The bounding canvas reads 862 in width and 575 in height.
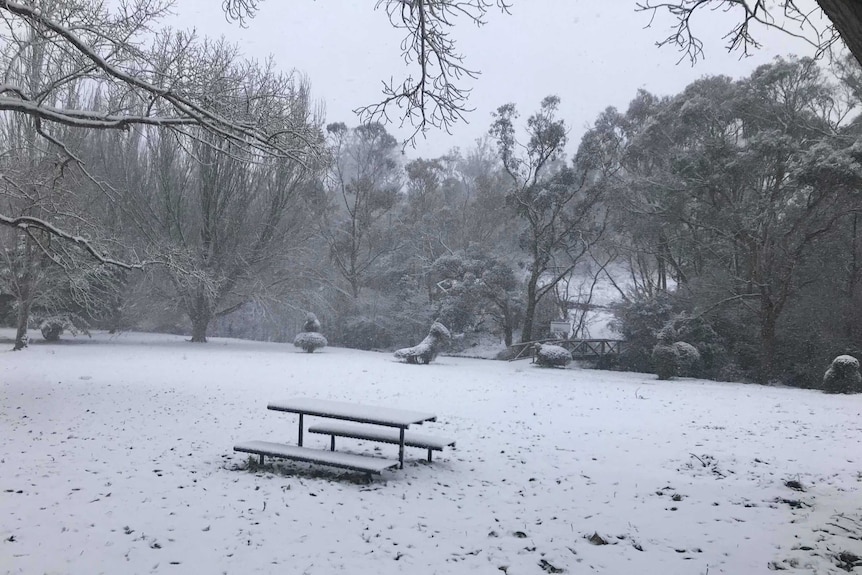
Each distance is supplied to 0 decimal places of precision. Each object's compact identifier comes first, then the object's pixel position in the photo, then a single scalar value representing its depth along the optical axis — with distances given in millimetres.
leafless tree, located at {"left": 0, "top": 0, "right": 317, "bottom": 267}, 6605
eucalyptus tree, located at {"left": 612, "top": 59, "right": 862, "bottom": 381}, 16828
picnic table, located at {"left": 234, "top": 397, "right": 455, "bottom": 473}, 5629
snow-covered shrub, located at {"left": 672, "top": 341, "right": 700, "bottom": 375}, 16172
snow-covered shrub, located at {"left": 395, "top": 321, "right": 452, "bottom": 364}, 18766
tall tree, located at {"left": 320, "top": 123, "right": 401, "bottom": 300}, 28938
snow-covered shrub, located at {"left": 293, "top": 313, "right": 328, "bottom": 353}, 21375
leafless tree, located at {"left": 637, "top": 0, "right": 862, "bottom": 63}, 4881
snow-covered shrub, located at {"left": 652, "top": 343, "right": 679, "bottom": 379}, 16078
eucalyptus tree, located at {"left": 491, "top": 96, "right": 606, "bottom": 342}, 23016
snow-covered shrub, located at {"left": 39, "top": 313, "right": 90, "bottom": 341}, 20312
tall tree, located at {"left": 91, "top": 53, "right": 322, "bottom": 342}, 21656
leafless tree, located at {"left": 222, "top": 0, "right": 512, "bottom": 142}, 5316
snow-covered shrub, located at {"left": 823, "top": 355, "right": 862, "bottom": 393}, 12453
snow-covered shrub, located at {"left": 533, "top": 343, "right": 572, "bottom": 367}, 18719
